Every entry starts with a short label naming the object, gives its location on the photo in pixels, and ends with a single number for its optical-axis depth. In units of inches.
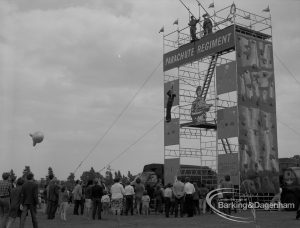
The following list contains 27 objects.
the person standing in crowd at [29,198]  489.1
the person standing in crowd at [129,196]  795.4
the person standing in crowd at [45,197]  868.0
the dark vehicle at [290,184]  855.1
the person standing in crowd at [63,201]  716.0
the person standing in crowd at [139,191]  821.9
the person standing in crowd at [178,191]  714.2
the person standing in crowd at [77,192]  810.8
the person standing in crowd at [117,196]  639.1
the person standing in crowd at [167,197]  745.6
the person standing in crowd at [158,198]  824.9
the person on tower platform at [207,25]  1019.3
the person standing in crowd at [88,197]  793.8
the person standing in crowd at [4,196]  480.7
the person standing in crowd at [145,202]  806.5
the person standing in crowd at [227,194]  709.9
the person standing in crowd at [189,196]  709.9
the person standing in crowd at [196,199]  748.3
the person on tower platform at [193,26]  1042.0
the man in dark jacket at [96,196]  708.0
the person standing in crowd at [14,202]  473.1
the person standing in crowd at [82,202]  840.3
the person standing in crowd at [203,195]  810.7
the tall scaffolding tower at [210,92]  890.1
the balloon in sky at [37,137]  784.3
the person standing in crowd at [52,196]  727.1
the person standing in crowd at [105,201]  750.5
